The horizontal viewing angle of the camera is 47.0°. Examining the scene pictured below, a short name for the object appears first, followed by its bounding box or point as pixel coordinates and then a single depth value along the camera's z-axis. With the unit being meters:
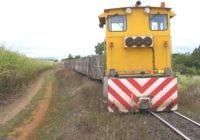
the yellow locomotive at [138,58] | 6.86
